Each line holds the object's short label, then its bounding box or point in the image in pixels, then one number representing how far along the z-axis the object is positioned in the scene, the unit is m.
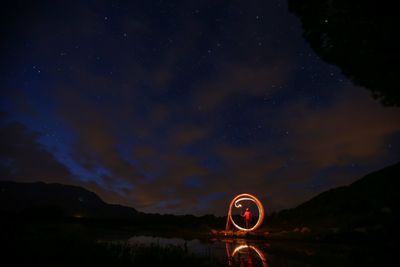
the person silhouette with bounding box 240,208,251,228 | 24.31
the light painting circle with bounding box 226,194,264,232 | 23.60
